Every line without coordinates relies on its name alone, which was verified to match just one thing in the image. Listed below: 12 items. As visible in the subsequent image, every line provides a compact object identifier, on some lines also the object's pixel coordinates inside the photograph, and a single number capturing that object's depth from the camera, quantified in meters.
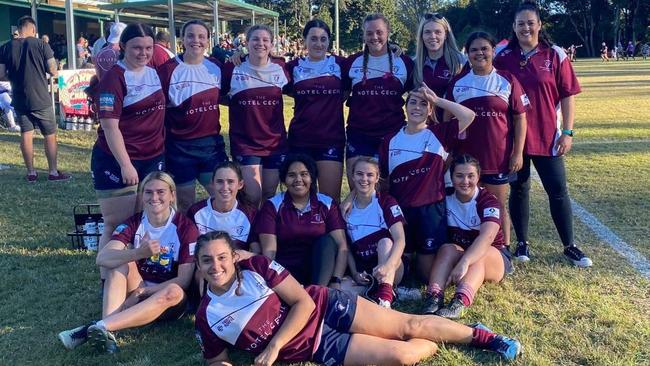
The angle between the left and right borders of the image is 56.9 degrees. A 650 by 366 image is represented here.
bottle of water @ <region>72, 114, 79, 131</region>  11.79
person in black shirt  7.89
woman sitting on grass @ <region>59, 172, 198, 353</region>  3.47
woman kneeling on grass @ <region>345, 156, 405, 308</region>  4.13
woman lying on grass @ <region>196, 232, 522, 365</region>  3.10
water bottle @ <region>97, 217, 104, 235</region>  5.22
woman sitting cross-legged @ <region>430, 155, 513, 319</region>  3.93
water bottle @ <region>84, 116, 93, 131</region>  11.91
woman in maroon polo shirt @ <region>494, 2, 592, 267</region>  4.60
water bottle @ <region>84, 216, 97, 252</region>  5.21
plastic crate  5.19
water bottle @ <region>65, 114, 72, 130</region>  11.73
